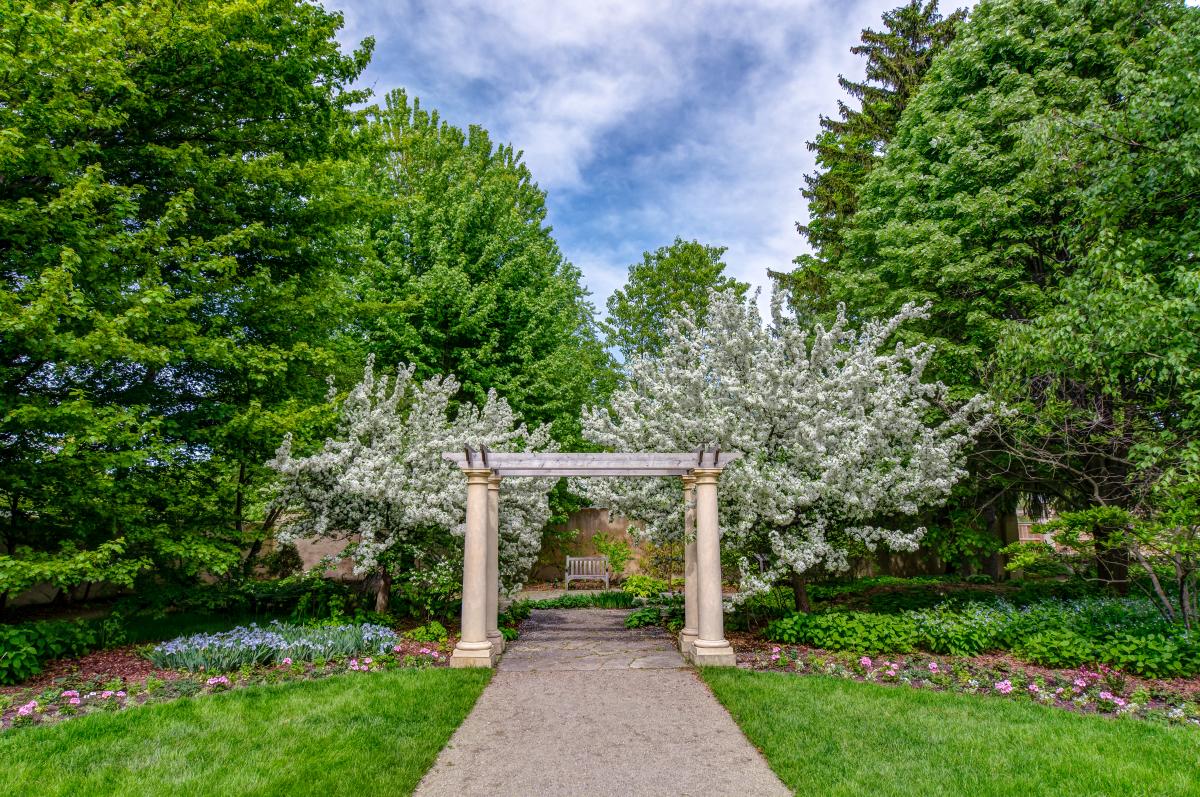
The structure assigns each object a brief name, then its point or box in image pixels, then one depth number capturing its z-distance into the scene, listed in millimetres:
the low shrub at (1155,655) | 5996
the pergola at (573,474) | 6984
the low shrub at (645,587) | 11856
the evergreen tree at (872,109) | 15266
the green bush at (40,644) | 5840
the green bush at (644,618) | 9893
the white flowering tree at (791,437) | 7348
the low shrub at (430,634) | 8049
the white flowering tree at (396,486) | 8047
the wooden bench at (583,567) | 15250
